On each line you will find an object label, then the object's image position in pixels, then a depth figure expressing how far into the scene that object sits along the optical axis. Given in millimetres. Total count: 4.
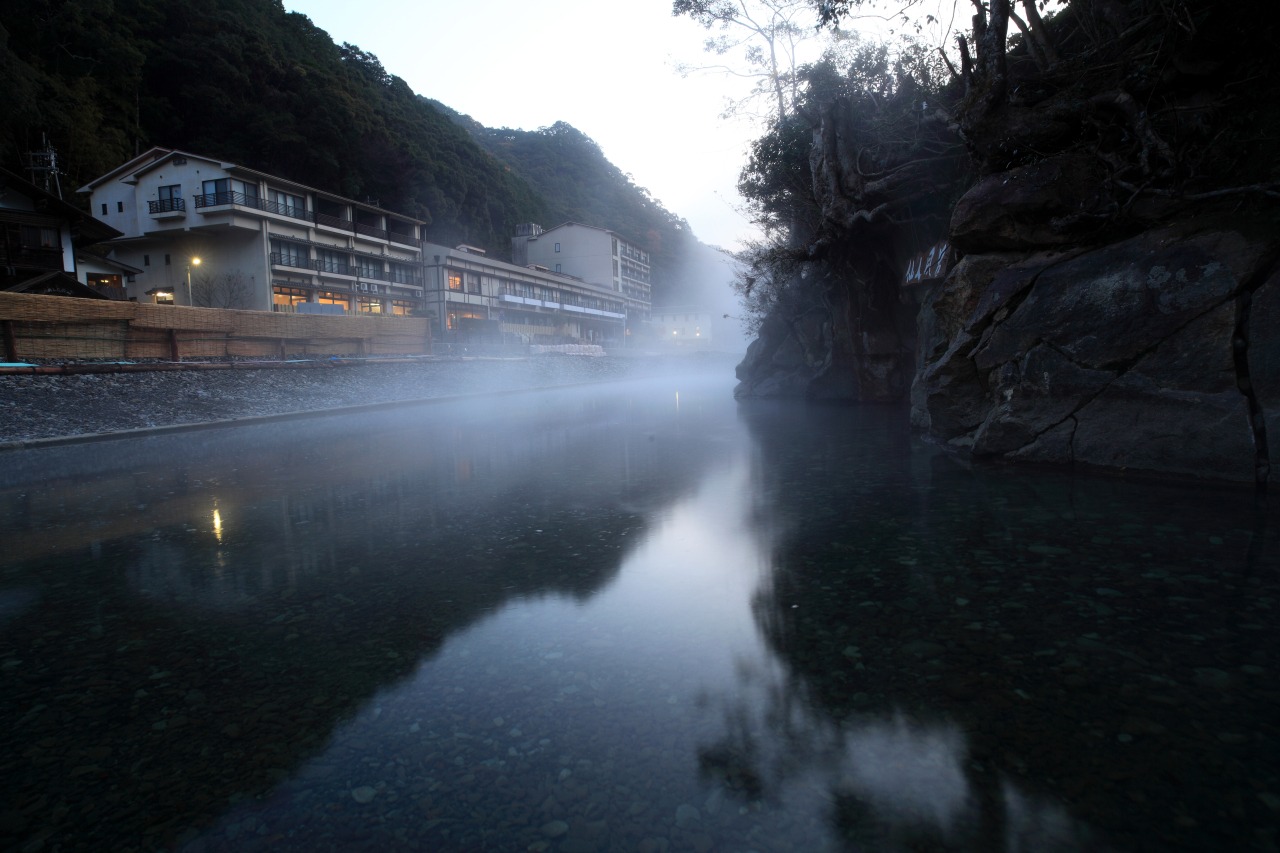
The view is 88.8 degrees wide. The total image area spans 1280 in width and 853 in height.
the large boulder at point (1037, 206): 9680
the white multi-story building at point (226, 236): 39719
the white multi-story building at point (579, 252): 79438
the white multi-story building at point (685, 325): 94000
